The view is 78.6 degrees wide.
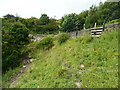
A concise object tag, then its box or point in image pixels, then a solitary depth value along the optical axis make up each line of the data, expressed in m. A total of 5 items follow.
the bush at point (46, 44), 5.33
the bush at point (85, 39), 3.67
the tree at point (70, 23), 9.69
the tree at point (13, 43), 4.34
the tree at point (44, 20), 13.71
